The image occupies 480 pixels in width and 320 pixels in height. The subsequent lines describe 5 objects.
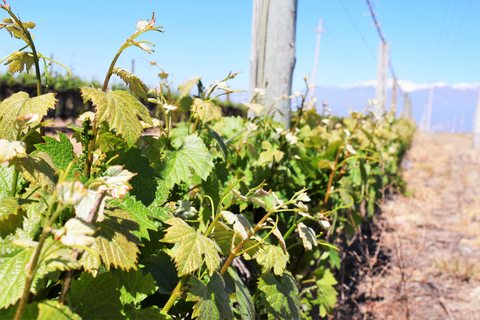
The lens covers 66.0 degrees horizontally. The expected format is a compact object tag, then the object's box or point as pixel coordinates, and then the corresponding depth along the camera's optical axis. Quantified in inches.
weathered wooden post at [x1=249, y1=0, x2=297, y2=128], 105.2
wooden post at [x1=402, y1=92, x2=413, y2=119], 1224.4
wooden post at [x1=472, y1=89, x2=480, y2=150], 700.2
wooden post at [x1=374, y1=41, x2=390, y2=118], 462.3
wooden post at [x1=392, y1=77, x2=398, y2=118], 793.3
